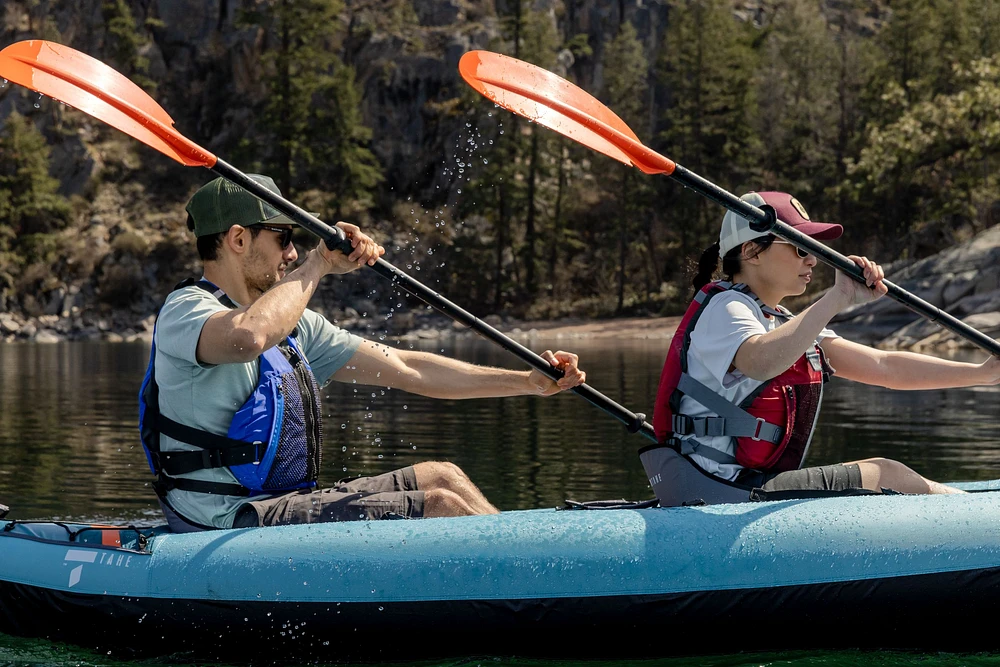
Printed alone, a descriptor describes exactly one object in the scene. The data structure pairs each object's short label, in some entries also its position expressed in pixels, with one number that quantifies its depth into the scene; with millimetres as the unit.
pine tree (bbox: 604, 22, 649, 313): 36938
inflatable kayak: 3502
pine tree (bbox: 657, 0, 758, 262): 36000
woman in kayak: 3512
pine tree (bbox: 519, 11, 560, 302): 36625
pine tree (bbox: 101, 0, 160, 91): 45812
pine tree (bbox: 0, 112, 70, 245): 40562
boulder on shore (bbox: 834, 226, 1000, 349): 22297
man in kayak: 3396
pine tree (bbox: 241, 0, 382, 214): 39656
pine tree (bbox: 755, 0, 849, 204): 35906
